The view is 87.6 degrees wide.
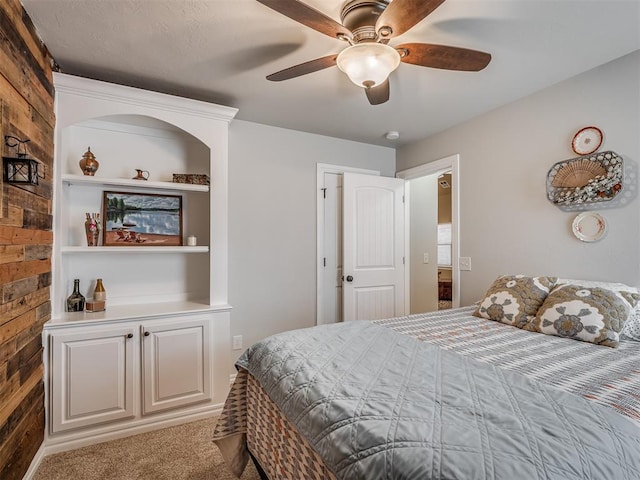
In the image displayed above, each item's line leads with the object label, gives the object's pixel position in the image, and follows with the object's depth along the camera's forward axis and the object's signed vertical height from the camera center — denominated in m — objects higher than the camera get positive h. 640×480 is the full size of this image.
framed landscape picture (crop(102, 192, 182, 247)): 2.56 +0.17
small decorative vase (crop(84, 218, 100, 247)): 2.40 +0.07
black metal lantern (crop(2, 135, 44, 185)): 1.48 +0.34
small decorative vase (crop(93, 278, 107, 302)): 2.39 -0.37
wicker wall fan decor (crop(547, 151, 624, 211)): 2.04 +0.39
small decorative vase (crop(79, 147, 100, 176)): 2.35 +0.54
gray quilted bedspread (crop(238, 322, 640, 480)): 0.78 -0.51
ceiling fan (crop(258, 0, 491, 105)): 1.37 +0.92
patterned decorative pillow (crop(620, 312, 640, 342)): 1.71 -0.46
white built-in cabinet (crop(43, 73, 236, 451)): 2.10 -0.32
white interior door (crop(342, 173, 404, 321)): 3.44 -0.07
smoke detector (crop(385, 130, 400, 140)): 3.38 +1.09
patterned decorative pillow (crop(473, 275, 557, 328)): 2.04 -0.38
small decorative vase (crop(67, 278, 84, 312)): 2.35 -0.42
